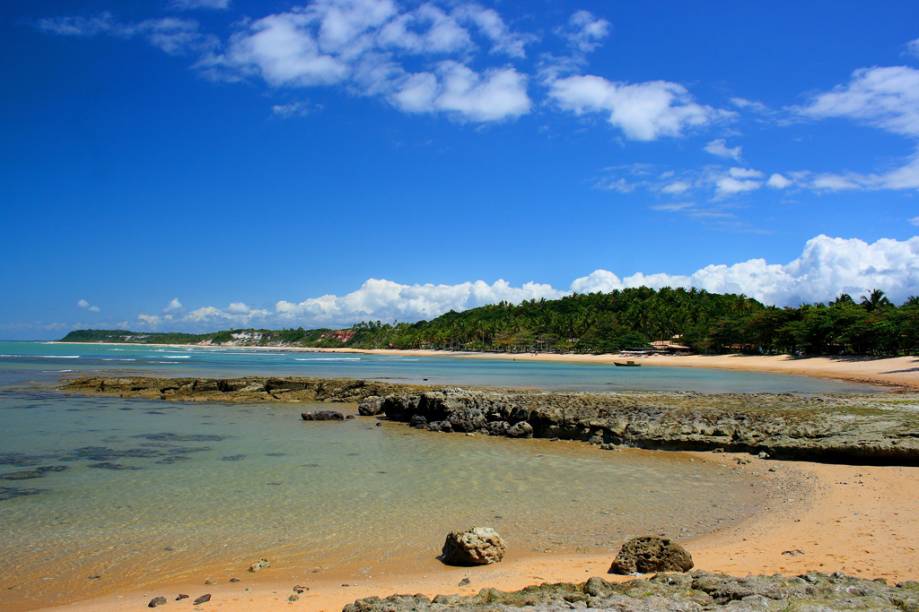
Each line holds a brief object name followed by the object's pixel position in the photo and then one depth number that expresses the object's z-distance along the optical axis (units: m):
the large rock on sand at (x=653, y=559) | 7.09
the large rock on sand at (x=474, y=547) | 7.72
